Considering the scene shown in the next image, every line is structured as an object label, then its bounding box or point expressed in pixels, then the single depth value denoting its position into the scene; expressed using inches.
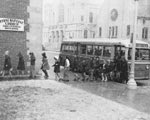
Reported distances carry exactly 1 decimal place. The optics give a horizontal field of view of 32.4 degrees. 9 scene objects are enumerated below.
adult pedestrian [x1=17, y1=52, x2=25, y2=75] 658.2
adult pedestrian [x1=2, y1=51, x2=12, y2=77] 628.7
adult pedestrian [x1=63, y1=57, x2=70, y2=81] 643.0
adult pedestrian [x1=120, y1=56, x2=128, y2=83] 629.9
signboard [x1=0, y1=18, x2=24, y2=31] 668.1
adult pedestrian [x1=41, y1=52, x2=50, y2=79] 662.5
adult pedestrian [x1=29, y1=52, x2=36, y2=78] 657.4
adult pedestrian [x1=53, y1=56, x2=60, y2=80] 647.8
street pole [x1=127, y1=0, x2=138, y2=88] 569.9
